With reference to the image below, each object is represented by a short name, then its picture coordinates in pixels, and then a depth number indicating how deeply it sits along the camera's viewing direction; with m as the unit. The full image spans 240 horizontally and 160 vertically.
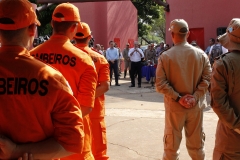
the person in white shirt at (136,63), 16.25
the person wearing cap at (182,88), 4.50
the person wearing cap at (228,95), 3.12
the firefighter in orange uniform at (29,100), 1.93
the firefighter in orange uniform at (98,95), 4.12
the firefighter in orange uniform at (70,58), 3.09
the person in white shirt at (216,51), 13.07
